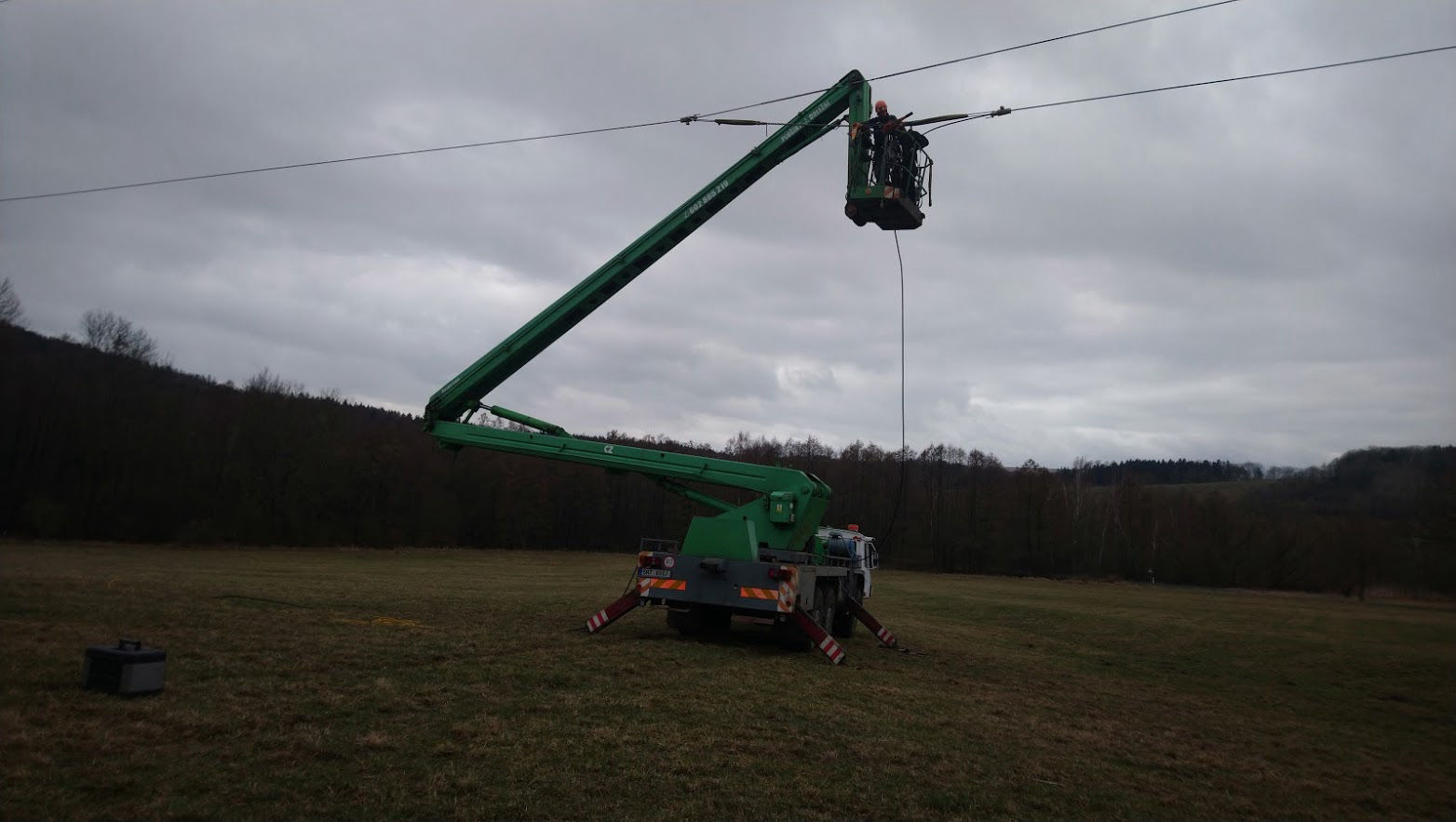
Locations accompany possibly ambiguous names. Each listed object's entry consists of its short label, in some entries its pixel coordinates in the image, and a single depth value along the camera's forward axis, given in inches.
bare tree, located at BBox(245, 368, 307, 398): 2336.6
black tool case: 273.1
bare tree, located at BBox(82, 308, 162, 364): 1828.2
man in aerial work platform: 492.1
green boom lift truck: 504.1
